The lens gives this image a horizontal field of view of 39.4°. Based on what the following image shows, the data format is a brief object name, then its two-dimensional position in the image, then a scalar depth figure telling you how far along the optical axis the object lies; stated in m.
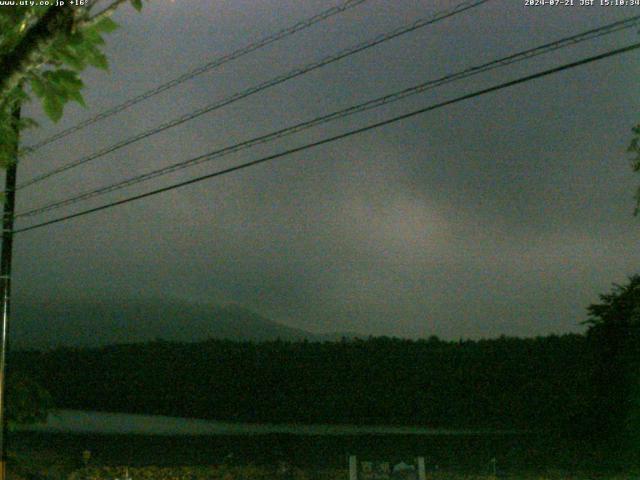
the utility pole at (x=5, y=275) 13.98
